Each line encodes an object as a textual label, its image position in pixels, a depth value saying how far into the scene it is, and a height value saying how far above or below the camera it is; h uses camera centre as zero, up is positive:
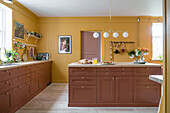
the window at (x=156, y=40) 5.84 +0.68
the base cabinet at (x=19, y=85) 2.52 -0.64
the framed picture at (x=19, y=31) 4.19 +0.82
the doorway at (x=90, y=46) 5.98 +0.45
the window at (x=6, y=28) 3.87 +0.80
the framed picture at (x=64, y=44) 5.91 +0.53
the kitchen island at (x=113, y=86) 3.21 -0.67
